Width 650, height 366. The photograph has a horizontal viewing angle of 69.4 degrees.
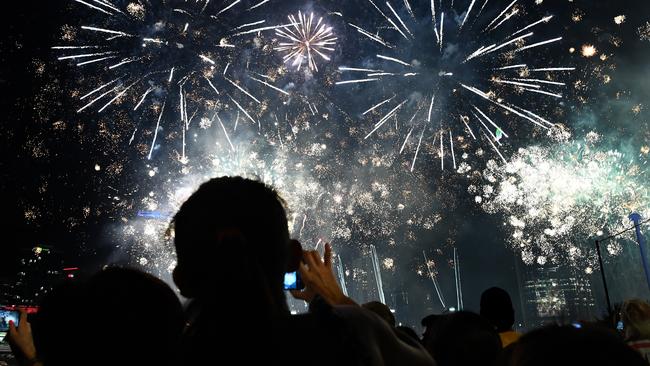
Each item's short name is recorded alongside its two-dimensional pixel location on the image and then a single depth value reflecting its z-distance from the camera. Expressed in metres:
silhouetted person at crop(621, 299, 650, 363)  4.93
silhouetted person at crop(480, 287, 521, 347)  4.85
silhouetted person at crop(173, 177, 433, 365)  1.48
